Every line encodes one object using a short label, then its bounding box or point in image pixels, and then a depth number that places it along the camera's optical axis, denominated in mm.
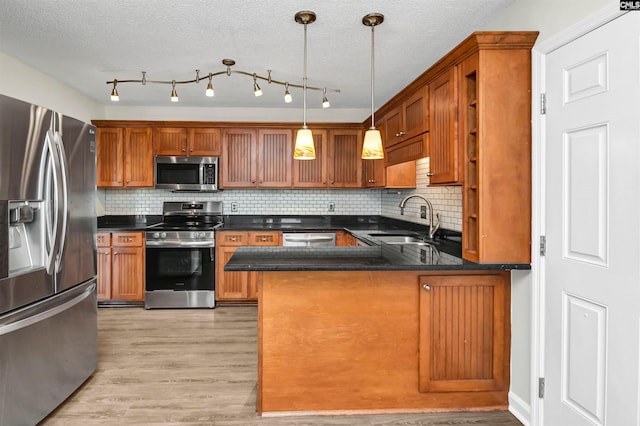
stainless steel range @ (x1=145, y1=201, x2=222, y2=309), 4469
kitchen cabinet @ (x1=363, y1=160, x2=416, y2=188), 4172
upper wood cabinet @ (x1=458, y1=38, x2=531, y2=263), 2170
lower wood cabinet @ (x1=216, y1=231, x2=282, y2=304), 4590
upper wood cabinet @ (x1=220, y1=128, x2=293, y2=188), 4922
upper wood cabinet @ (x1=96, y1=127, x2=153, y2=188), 4820
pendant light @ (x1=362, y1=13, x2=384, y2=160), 2381
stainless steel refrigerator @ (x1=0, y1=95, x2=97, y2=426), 1941
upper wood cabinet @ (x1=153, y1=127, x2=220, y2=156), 4848
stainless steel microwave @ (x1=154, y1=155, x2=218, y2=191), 4797
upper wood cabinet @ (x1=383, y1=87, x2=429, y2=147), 2883
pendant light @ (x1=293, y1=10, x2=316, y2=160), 2346
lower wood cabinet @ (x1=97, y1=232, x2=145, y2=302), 4504
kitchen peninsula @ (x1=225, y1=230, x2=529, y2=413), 2277
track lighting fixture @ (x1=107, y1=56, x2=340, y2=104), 3209
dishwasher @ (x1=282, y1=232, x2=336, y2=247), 4621
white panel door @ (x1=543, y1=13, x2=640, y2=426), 1583
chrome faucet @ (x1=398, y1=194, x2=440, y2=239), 3507
